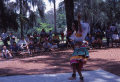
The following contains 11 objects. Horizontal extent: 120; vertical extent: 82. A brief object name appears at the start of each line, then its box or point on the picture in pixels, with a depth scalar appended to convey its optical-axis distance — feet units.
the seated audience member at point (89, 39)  43.10
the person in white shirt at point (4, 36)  49.09
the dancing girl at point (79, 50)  14.14
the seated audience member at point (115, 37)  42.91
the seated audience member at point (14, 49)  34.47
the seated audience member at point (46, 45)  39.03
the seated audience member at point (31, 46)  35.74
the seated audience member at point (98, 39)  42.10
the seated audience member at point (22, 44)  38.87
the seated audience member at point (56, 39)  51.52
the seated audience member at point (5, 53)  32.32
